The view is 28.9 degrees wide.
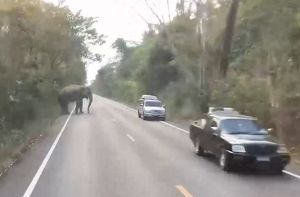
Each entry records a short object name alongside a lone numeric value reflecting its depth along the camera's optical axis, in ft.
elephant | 162.71
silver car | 135.74
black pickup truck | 49.24
